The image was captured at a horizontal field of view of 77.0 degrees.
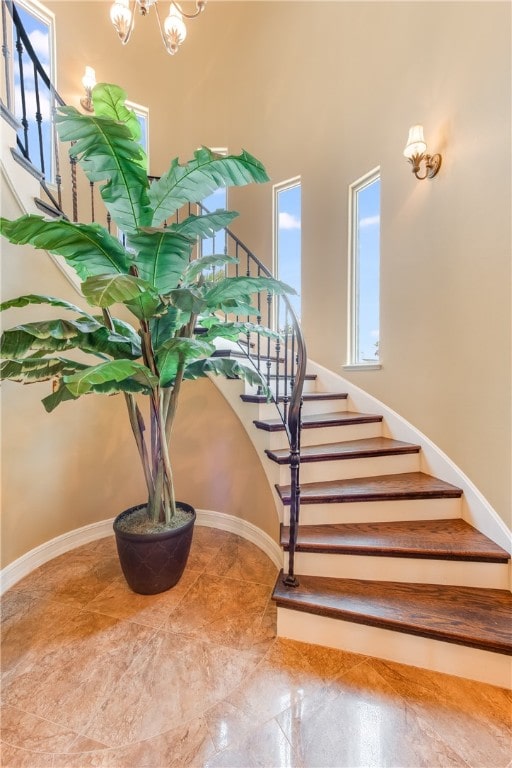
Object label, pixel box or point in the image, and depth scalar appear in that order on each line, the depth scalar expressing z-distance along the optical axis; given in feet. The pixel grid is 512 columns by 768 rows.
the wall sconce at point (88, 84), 10.16
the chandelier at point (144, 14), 7.06
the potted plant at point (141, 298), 4.57
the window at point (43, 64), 9.80
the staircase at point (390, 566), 4.74
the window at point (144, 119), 12.83
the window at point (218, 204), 12.94
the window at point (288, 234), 12.55
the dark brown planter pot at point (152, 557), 6.13
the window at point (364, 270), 9.96
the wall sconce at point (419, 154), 7.13
